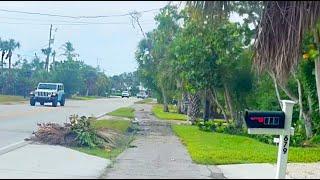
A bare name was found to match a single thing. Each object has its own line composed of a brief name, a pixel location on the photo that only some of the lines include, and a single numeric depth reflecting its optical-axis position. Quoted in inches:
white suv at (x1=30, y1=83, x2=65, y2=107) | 1901.6
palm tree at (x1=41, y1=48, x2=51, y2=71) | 2482.3
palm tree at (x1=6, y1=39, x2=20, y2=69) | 2591.0
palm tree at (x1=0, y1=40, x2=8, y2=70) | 2564.5
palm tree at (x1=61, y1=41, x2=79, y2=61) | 2081.6
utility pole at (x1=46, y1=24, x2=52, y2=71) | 2491.4
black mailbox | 301.7
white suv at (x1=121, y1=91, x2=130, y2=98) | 4459.6
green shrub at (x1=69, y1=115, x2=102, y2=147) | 636.8
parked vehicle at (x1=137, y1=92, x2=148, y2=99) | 4236.2
